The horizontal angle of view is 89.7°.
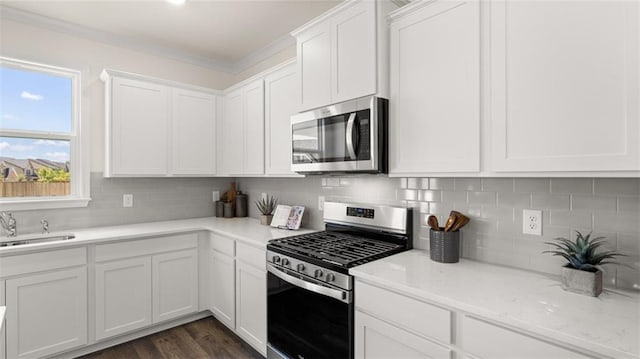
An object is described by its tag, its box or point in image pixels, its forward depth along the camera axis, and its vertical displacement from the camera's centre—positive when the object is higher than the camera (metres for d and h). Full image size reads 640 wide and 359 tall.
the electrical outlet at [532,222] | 1.57 -0.21
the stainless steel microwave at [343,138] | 1.86 +0.26
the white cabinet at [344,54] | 1.86 +0.79
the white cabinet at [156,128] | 2.86 +0.49
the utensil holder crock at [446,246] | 1.74 -0.37
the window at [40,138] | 2.67 +0.35
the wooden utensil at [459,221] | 1.76 -0.24
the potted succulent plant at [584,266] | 1.27 -0.36
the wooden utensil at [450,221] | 1.76 -0.23
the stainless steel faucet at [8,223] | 2.53 -0.36
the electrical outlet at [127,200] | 3.16 -0.21
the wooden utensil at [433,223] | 1.81 -0.25
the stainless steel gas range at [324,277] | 1.71 -0.57
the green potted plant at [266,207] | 3.09 -0.29
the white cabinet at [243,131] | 2.98 +0.48
